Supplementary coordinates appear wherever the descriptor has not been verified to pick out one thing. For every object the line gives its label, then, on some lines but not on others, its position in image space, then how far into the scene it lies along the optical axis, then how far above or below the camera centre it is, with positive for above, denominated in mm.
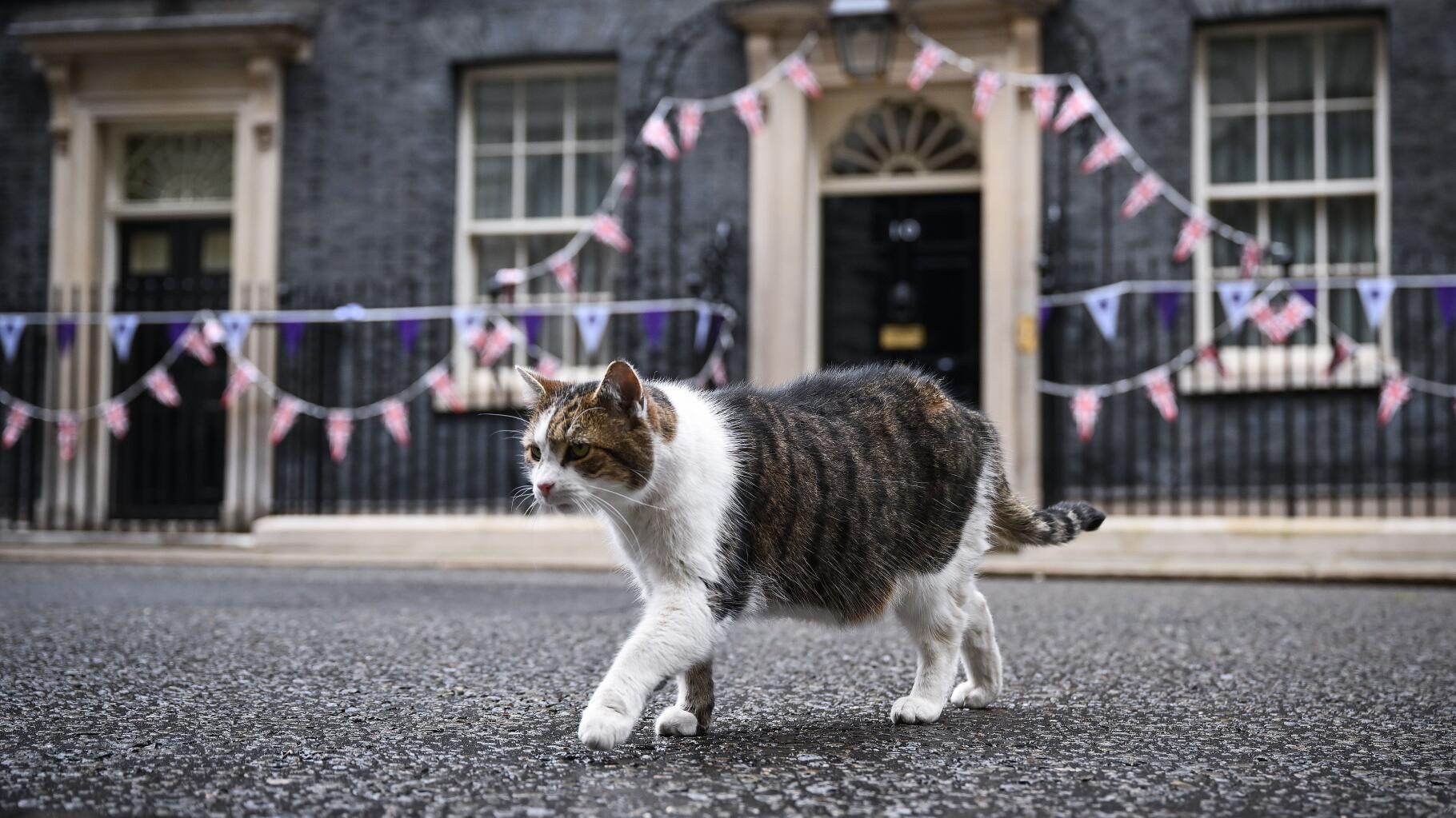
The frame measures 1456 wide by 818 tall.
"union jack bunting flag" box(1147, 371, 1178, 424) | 9633 +403
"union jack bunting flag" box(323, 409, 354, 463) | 10789 +106
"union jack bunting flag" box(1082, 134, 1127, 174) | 10852 +2183
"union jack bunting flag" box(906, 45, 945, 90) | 10953 +2824
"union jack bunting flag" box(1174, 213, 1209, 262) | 10617 +1566
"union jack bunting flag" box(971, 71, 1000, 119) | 11008 +2653
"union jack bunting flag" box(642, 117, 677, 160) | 11344 +2369
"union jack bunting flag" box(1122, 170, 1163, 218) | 10789 +1887
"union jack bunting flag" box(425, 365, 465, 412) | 11016 +445
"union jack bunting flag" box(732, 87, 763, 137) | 11320 +2575
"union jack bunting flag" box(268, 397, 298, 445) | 11047 +209
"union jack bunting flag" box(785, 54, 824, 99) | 11211 +2798
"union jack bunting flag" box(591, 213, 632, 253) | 11430 +1656
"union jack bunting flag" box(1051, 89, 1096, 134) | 10750 +2476
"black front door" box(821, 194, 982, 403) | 11539 +1309
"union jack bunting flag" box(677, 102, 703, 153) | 11523 +2500
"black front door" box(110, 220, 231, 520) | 11930 +250
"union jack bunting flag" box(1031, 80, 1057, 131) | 11023 +2599
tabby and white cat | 3254 -134
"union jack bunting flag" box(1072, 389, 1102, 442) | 9992 +315
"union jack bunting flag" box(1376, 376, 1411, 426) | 9266 +397
